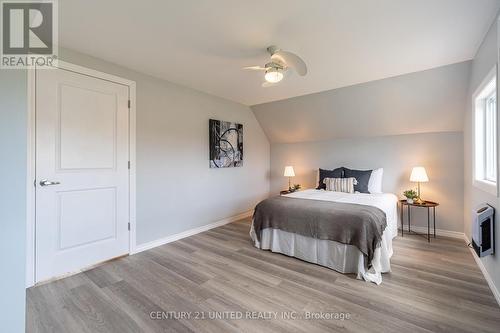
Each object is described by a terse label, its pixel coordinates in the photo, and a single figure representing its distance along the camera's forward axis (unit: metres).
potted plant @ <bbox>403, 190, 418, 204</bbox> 3.52
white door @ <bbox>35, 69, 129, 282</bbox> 2.28
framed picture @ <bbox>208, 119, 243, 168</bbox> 3.95
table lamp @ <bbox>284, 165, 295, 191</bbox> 4.86
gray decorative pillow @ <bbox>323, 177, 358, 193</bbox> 3.81
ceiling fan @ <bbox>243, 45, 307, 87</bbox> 2.05
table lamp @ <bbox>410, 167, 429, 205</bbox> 3.45
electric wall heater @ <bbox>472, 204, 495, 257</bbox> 2.00
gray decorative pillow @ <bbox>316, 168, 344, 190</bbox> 4.18
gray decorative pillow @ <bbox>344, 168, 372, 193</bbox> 3.84
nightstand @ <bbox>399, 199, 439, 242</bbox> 3.36
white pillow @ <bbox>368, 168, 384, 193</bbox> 3.88
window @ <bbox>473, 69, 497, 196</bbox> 2.41
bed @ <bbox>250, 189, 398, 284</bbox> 2.30
